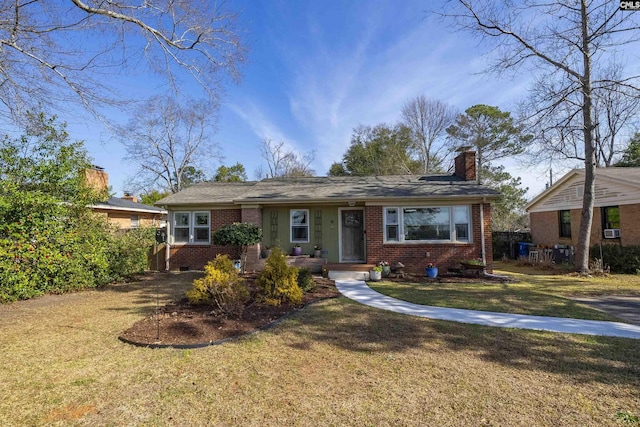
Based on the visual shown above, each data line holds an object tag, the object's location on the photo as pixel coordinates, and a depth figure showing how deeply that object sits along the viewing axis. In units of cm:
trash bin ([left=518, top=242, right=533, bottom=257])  1641
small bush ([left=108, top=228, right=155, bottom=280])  934
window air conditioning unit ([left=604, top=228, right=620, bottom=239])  1305
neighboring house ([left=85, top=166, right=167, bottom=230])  1607
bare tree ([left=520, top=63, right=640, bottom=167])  1128
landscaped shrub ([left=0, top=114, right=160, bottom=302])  722
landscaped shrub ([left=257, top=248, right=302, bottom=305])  650
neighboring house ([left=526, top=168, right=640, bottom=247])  1248
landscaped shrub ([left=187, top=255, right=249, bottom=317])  570
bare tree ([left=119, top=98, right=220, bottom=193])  2700
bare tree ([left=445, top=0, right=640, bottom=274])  1088
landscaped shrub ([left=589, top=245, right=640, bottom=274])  1109
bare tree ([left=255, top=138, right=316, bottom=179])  3009
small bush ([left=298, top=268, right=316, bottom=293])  768
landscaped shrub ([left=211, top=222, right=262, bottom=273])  1012
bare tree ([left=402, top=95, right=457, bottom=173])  2586
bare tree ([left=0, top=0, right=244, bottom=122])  609
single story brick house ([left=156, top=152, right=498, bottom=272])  1076
